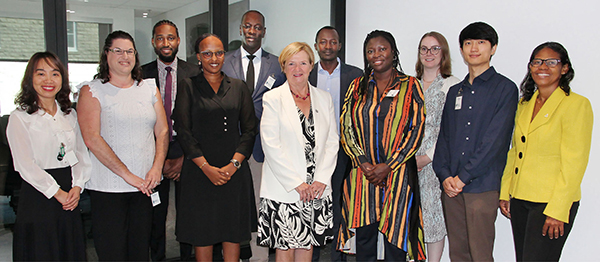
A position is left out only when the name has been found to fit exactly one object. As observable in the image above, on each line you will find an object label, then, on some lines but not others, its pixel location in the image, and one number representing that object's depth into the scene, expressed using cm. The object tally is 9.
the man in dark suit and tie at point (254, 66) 337
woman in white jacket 277
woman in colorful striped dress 275
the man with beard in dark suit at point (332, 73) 339
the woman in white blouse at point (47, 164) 252
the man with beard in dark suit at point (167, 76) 322
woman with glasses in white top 270
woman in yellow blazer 237
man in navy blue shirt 261
